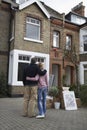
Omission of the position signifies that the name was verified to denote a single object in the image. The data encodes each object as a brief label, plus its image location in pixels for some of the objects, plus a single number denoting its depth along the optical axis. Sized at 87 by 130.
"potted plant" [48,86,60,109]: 5.15
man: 3.95
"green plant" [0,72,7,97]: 7.89
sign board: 5.08
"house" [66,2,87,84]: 10.78
